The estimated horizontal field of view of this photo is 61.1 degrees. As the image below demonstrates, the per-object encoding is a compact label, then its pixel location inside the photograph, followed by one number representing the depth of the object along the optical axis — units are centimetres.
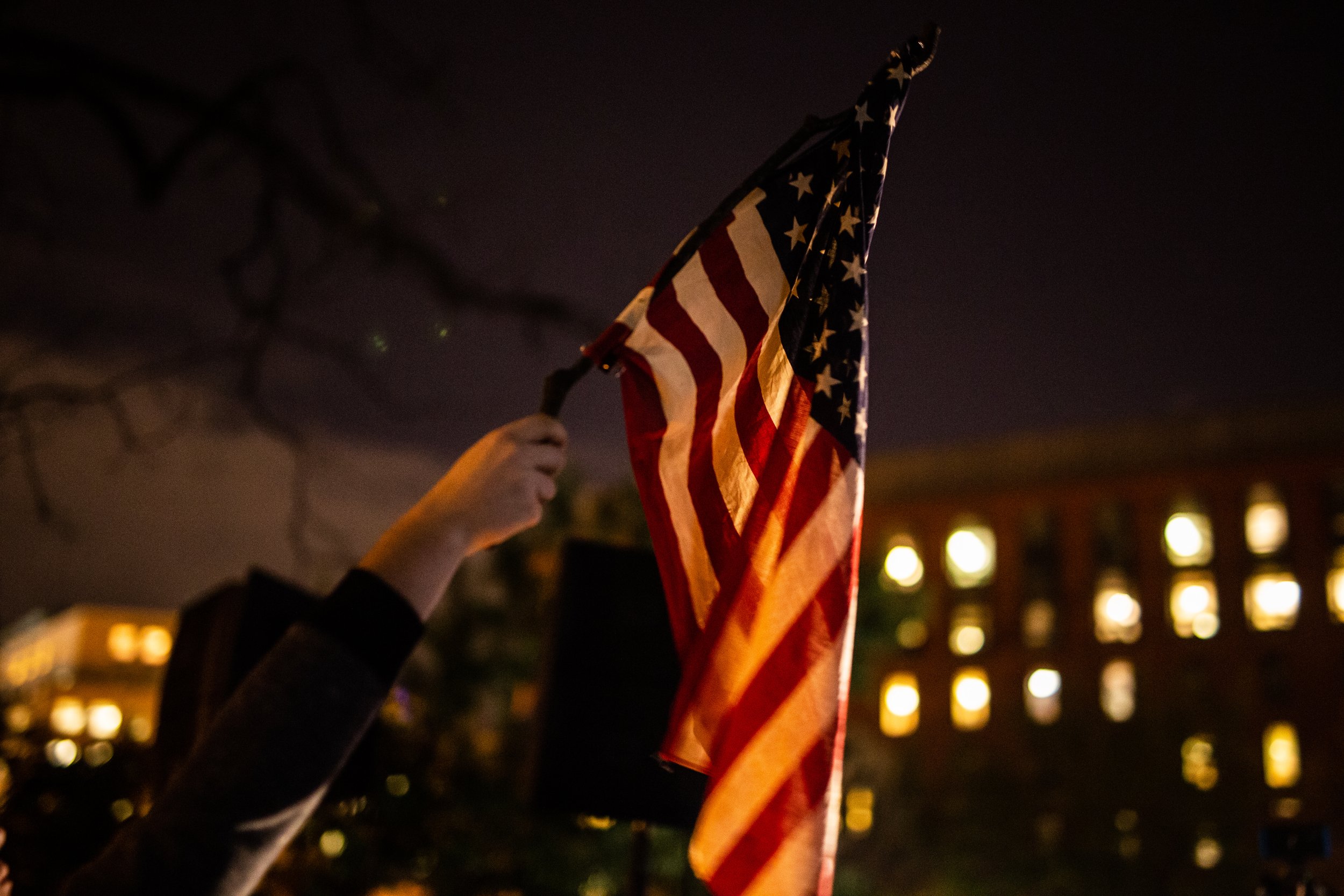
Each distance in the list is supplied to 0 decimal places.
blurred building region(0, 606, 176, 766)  8362
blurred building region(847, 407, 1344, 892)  3772
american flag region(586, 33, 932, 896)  203
